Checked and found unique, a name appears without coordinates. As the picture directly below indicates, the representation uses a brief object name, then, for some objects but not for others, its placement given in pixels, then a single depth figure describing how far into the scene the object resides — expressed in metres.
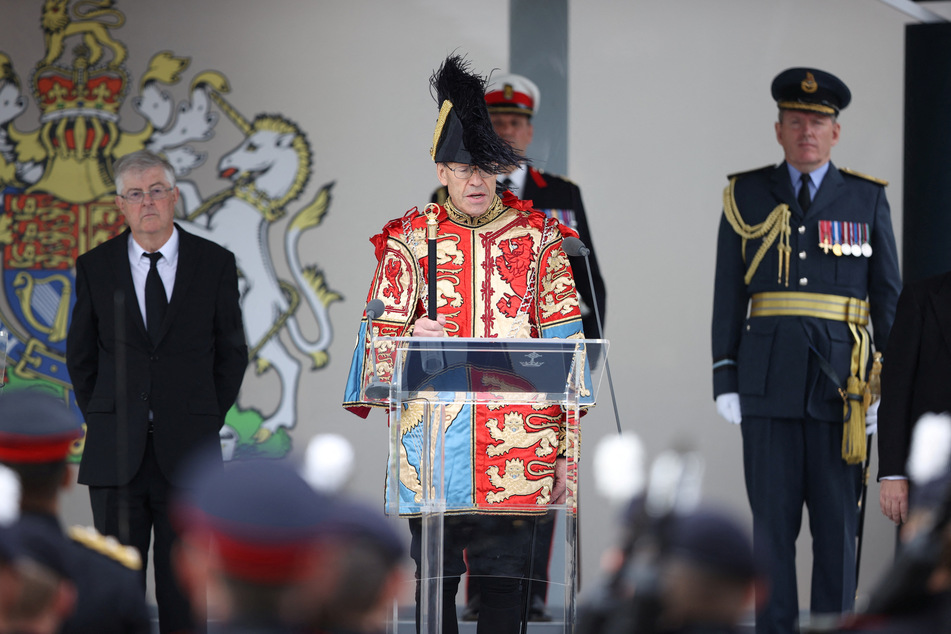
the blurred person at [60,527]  27.05
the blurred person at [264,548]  19.95
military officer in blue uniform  30.34
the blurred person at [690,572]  19.20
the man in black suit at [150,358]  30.10
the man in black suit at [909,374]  29.83
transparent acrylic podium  29.28
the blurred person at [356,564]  20.60
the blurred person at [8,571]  23.80
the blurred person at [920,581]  20.80
